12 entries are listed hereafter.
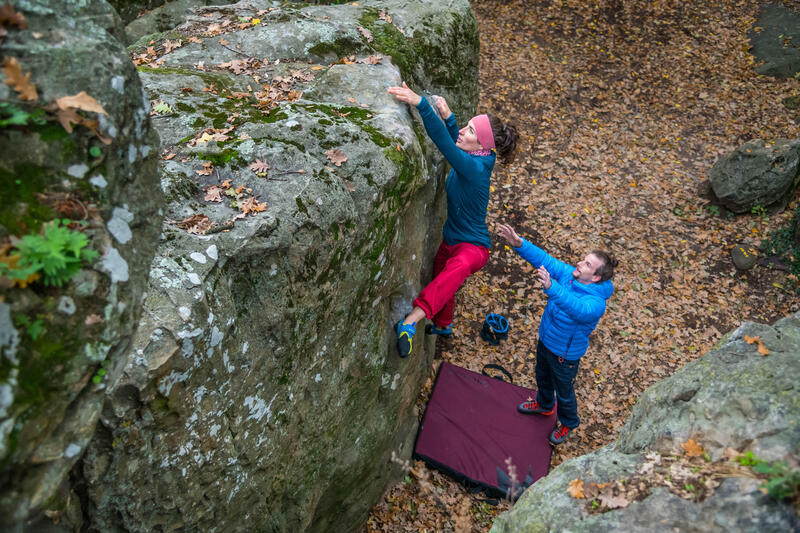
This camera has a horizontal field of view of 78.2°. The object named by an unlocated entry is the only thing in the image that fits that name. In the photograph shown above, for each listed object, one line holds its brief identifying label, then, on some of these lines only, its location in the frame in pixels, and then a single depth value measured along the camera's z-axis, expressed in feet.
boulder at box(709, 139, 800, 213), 29.32
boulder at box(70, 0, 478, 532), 9.66
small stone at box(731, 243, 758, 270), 28.22
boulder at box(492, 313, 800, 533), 8.13
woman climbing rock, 15.51
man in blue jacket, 15.83
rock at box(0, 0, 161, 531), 5.48
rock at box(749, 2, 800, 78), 38.99
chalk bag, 24.20
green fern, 5.38
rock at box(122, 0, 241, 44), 26.99
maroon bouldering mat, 19.10
